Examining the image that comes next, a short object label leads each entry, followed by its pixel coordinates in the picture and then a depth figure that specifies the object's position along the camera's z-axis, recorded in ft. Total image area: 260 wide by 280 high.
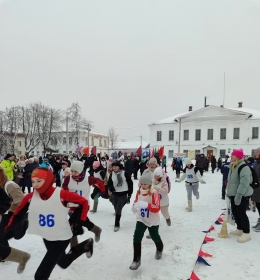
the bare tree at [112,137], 261.03
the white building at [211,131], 130.52
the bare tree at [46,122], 139.13
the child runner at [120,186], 19.72
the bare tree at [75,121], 136.77
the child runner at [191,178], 25.68
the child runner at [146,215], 12.19
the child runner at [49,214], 9.46
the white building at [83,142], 147.54
